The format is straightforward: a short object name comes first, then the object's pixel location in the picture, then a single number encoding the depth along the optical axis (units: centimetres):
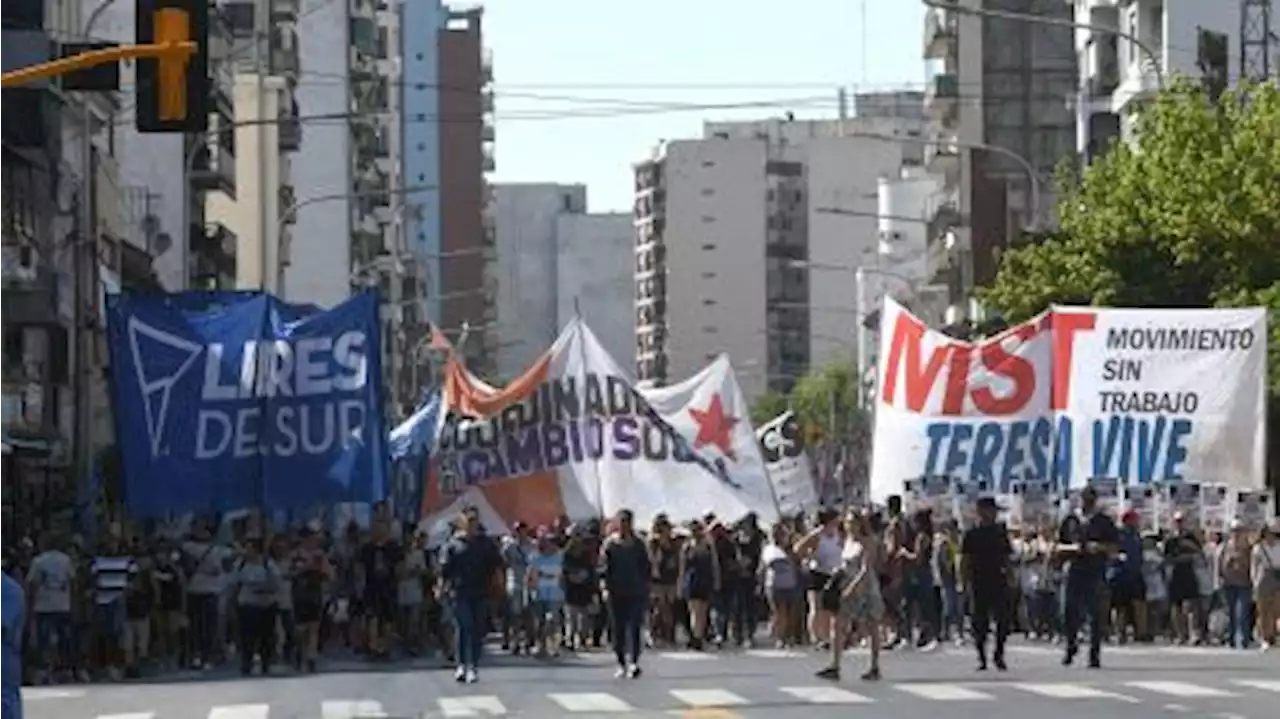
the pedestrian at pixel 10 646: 2570
